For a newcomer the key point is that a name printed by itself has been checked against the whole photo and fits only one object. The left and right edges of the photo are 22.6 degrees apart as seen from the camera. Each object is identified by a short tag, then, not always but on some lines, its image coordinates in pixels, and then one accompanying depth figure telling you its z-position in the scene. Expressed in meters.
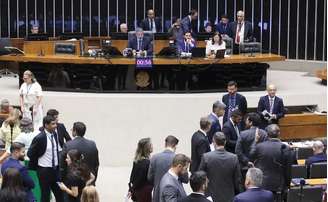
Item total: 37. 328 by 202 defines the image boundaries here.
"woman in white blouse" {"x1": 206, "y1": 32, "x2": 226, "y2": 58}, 18.02
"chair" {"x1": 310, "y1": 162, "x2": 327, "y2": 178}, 11.66
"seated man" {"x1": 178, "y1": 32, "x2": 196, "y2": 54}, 18.30
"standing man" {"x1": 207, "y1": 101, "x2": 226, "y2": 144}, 13.17
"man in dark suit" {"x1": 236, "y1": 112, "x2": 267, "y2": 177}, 11.90
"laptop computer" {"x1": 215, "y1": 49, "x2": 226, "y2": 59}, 17.81
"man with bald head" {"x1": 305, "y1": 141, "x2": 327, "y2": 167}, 11.78
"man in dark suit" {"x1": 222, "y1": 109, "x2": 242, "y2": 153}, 12.76
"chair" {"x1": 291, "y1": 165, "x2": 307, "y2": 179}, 11.74
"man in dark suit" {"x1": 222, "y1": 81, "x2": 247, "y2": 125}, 15.27
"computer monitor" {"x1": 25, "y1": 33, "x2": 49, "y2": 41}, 20.11
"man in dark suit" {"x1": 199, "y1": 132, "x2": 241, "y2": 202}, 10.58
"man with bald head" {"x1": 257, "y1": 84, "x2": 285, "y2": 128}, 15.68
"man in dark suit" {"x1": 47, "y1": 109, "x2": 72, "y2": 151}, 12.65
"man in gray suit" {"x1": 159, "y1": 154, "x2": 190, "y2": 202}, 9.38
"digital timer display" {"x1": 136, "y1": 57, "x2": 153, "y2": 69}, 17.61
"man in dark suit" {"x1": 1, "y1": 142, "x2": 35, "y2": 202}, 10.07
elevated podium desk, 17.97
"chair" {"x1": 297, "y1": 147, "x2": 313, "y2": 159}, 13.30
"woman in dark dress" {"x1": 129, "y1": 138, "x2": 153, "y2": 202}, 10.64
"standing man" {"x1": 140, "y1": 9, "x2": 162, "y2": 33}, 21.59
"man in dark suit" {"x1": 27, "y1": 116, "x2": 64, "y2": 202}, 11.66
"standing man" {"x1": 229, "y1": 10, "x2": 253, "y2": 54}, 20.11
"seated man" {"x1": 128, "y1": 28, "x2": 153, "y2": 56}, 18.14
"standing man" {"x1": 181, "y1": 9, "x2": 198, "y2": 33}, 20.52
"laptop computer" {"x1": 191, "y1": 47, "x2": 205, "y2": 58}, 17.94
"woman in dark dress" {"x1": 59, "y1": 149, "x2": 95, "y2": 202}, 10.16
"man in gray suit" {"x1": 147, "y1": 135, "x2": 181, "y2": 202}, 10.38
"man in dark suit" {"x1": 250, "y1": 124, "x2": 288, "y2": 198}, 11.44
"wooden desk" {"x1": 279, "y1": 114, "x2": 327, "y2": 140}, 17.03
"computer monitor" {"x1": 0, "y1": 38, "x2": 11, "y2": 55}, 21.94
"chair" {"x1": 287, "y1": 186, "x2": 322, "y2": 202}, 10.88
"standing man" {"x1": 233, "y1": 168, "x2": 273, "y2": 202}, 9.04
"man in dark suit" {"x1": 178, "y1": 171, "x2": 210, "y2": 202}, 8.73
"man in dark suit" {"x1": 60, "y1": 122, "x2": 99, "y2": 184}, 11.35
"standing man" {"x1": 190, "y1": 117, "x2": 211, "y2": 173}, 11.70
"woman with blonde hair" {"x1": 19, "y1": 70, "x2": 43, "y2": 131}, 16.23
